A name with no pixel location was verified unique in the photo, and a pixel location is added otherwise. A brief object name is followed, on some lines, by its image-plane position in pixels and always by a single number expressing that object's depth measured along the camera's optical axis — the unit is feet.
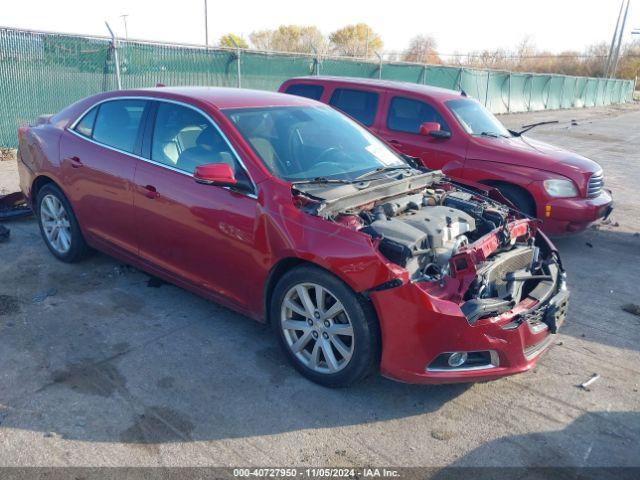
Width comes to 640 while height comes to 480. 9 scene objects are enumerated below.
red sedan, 10.69
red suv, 20.90
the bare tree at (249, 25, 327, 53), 237.66
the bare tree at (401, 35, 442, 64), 247.09
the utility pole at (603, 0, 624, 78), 157.99
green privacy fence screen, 34.55
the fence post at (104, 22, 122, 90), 38.06
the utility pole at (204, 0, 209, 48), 138.58
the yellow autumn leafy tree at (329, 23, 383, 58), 259.39
